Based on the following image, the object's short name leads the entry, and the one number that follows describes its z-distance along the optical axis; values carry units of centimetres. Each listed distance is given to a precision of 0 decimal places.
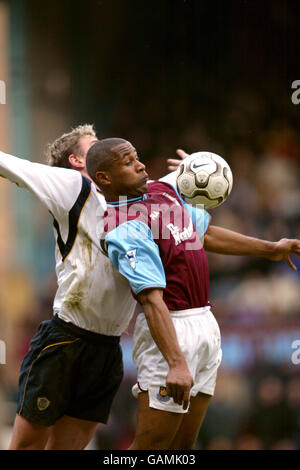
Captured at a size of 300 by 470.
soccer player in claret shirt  687
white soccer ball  763
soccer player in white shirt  792
